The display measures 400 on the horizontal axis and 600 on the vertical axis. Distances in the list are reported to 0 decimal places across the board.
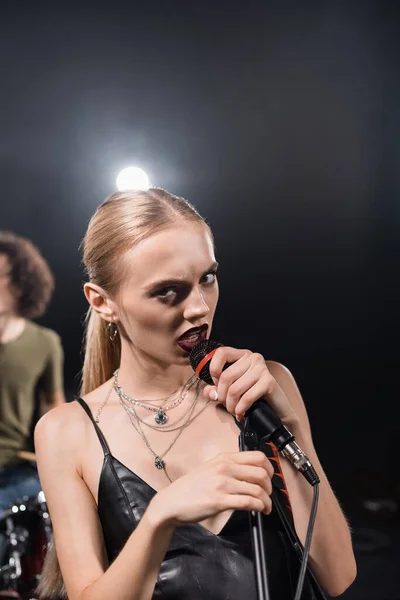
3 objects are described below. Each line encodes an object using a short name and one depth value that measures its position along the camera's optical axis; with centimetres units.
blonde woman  121
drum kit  247
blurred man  335
